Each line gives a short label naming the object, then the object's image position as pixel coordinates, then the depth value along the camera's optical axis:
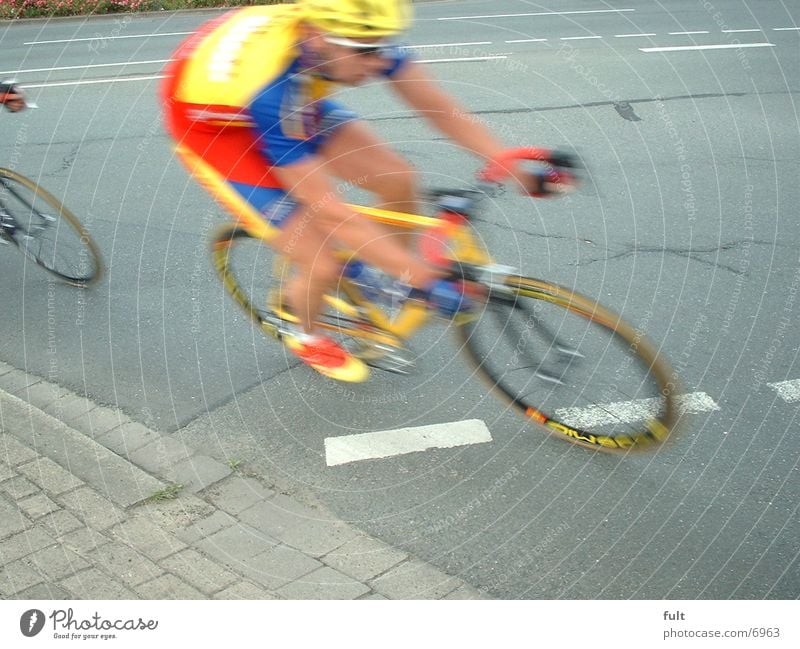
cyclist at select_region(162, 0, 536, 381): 3.60
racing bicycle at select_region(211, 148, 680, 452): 3.76
